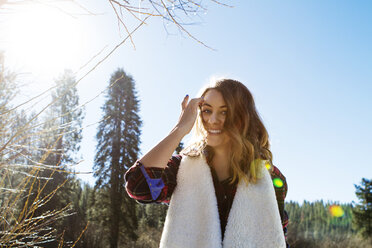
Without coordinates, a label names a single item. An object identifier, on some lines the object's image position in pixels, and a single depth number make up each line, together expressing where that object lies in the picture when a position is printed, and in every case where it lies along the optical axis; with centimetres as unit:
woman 168
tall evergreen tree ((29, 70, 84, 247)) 1479
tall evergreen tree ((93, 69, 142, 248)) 1616
